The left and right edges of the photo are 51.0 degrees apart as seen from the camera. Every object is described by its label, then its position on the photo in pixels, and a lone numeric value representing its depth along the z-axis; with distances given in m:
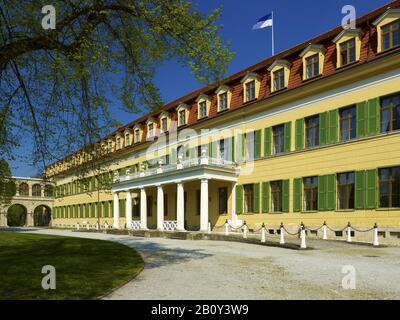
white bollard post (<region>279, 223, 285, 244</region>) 18.45
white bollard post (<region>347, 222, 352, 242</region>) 19.42
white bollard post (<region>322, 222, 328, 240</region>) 20.92
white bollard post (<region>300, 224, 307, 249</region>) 16.89
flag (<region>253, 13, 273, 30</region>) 29.53
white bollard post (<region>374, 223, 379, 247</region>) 17.83
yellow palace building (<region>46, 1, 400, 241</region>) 19.16
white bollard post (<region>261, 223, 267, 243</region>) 19.36
